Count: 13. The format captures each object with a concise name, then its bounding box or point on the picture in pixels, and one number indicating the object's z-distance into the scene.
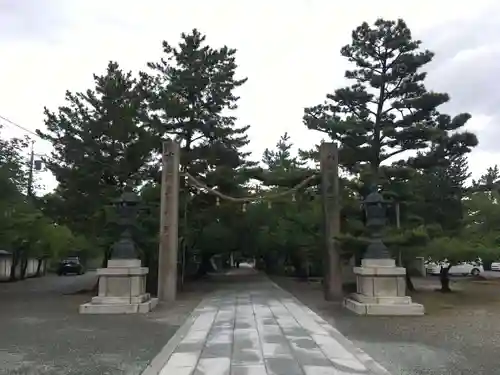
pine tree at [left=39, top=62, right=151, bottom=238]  18.80
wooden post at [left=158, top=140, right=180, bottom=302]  16.14
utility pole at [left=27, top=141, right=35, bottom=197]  26.13
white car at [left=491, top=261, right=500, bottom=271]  46.10
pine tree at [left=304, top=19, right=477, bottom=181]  19.17
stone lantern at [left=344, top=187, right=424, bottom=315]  11.64
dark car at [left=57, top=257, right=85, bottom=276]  41.22
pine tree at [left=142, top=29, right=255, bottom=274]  20.69
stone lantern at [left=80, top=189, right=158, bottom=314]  12.25
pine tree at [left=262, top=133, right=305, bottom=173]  53.34
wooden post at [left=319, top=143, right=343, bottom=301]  15.88
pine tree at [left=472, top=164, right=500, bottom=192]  47.42
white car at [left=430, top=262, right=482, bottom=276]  37.78
